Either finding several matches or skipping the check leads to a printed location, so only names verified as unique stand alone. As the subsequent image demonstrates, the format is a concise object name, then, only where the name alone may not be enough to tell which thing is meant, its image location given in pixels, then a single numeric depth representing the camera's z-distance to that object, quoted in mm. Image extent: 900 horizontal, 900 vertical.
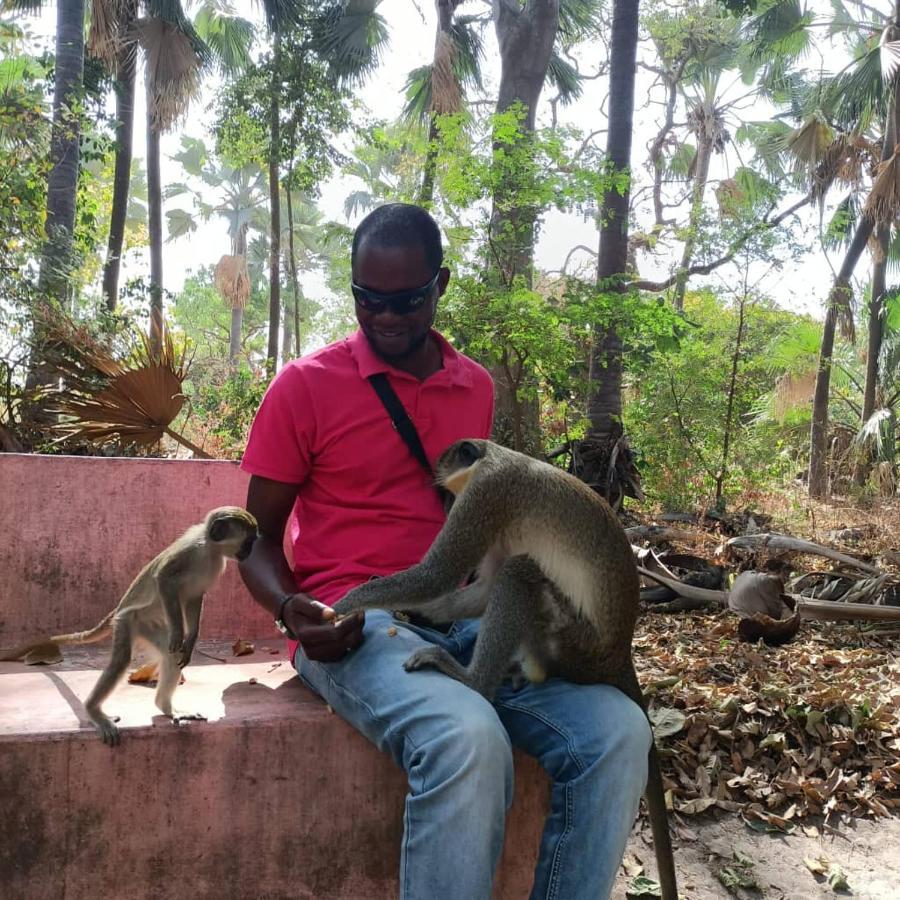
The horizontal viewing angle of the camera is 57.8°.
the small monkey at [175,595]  2660
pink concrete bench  2297
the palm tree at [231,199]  33469
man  1988
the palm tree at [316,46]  14219
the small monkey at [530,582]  2438
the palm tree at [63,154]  8828
